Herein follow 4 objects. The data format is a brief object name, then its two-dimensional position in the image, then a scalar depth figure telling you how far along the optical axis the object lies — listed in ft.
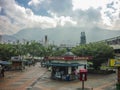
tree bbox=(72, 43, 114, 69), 82.51
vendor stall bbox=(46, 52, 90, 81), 63.06
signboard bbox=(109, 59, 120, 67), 41.18
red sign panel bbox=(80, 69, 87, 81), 44.30
